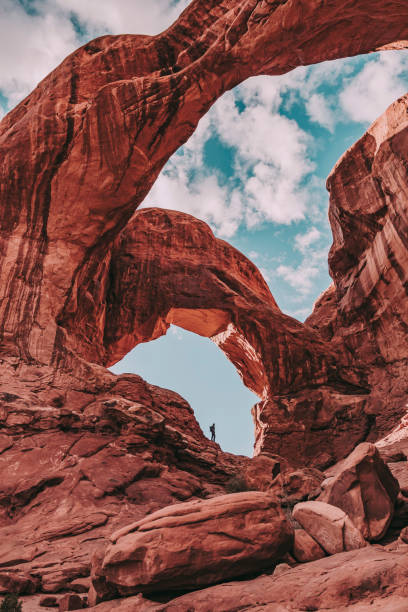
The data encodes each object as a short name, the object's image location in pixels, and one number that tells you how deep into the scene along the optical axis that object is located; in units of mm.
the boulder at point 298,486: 9664
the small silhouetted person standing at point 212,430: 30516
